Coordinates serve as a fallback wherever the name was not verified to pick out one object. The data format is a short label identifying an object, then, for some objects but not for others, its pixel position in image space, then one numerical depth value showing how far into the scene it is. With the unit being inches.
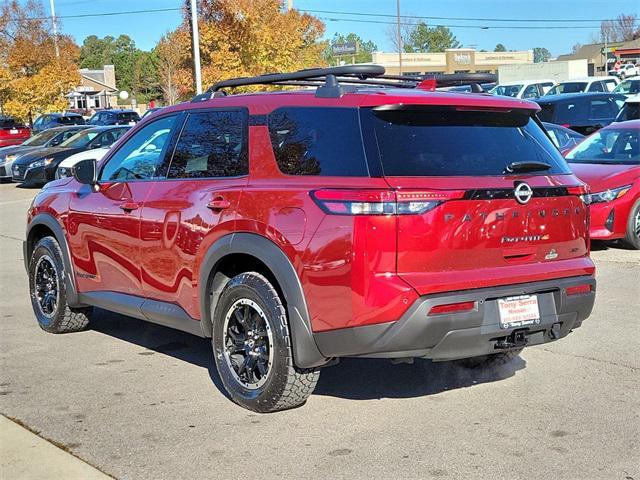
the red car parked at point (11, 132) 1267.2
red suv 166.7
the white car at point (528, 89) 1201.4
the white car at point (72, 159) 745.6
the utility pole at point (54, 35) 1615.2
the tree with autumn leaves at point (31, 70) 1504.7
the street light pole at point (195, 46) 830.5
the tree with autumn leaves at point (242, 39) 1101.7
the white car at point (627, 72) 1666.8
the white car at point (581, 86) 1144.2
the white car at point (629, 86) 1101.7
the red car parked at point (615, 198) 382.6
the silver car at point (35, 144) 881.5
